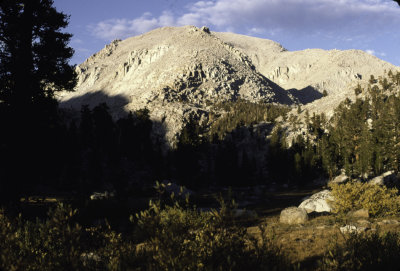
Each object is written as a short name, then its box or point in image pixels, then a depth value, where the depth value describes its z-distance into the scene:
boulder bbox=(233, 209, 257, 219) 15.65
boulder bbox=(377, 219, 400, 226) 11.52
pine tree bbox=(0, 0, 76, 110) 12.85
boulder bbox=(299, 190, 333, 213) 19.30
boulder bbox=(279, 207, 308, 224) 13.90
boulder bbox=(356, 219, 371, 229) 10.93
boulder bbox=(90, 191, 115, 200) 22.53
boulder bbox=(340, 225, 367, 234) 9.77
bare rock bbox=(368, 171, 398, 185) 38.69
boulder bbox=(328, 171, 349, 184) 50.16
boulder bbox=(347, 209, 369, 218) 13.59
